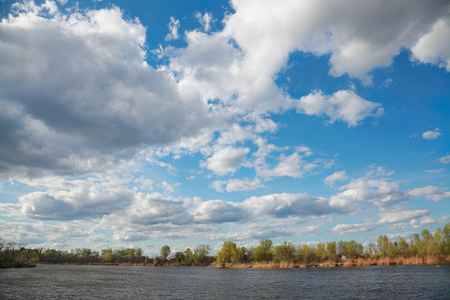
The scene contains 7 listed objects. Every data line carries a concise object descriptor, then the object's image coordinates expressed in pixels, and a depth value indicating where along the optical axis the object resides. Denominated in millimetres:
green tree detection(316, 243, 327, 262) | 155125
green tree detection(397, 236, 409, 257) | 154625
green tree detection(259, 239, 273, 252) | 195625
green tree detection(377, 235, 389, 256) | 156875
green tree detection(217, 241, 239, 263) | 172375
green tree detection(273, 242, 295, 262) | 147500
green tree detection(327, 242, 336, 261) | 155000
